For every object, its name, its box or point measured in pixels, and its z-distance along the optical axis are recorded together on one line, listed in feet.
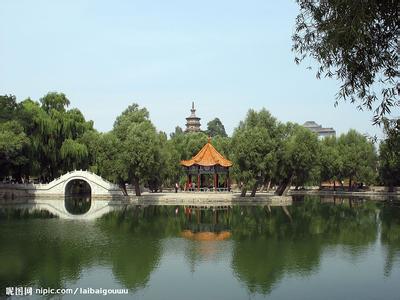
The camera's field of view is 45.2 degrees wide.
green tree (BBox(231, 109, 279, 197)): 105.70
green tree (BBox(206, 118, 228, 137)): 273.17
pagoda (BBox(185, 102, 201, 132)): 226.58
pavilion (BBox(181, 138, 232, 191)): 127.13
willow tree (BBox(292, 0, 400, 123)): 24.11
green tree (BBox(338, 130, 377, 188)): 144.87
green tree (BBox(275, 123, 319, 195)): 110.83
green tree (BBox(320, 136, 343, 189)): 142.03
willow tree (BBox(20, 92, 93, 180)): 125.70
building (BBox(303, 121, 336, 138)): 308.81
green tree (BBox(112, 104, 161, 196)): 107.24
